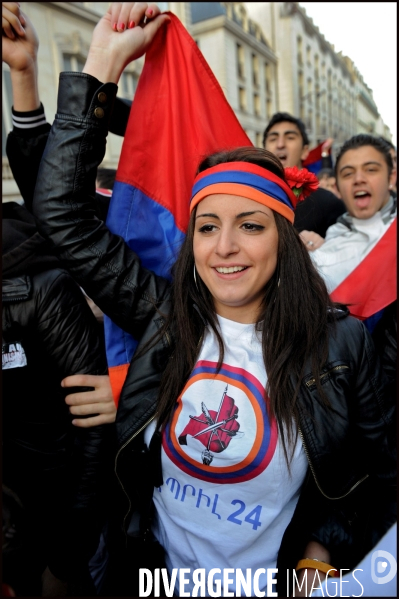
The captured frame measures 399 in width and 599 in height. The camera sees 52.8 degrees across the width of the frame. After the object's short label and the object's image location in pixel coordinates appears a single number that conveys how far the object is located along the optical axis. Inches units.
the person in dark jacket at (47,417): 58.6
